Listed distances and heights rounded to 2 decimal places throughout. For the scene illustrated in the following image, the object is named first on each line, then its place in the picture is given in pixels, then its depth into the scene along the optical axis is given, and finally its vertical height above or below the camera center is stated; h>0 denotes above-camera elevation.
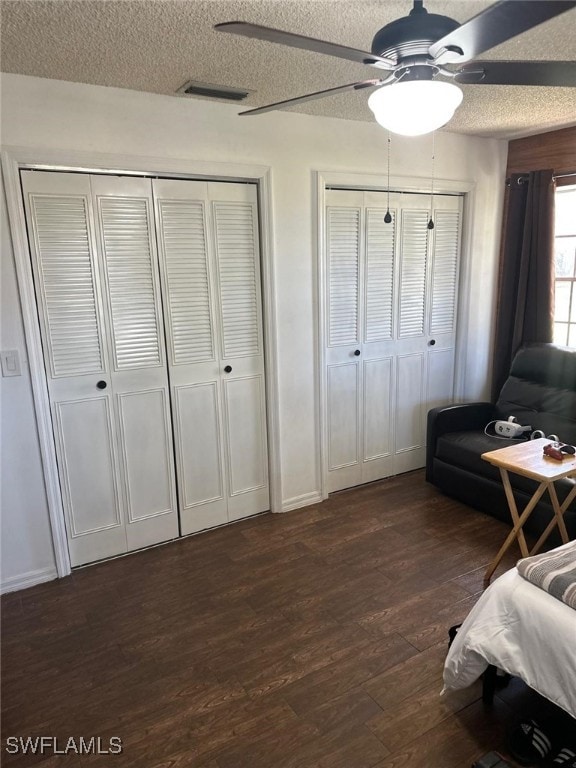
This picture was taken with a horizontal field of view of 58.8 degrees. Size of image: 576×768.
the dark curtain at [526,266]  3.75 -0.01
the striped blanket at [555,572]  1.65 -1.03
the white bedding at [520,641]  1.58 -1.23
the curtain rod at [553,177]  3.61 +0.62
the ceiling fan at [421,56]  1.20 +0.54
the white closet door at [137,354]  2.76 -0.44
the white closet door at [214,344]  2.96 -0.43
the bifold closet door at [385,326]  3.54 -0.42
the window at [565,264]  3.77 -0.01
